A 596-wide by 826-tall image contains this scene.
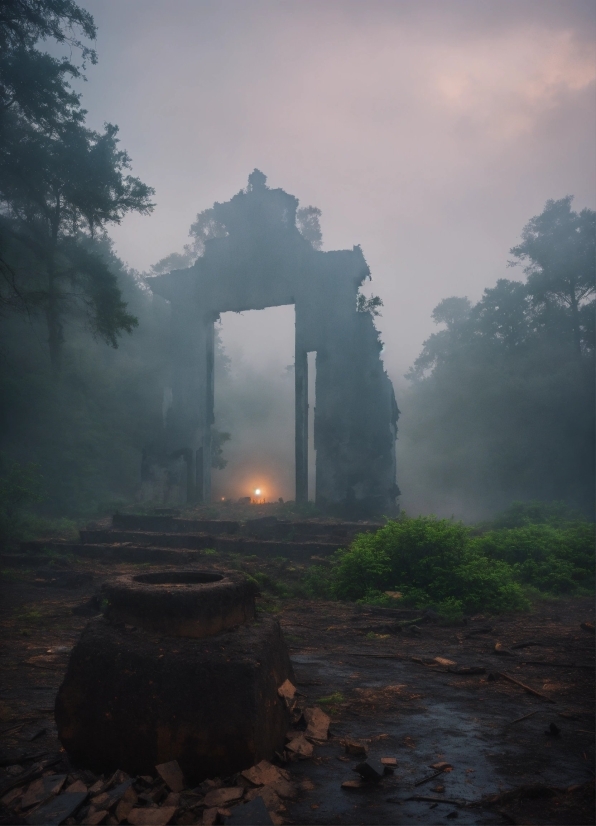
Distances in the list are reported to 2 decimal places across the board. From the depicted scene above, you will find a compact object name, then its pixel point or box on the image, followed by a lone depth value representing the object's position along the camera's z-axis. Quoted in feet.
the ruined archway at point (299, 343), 56.08
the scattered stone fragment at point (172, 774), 8.92
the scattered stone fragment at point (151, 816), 7.92
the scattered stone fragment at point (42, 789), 8.53
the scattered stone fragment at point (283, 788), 8.96
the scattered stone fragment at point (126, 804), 8.08
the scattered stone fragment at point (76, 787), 8.78
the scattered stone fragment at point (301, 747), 10.35
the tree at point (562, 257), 91.66
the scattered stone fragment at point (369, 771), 9.30
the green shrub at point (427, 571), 26.07
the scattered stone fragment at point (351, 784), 9.18
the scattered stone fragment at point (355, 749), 10.41
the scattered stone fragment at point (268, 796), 8.56
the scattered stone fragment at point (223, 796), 8.49
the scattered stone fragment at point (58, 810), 8.00
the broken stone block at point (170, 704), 9.42
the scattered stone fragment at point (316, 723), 11.18
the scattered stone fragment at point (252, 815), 7.78
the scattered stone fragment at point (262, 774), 9.14
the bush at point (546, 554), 31.22
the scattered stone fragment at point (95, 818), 7.88
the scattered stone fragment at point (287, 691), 11.02
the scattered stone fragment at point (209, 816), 7.96
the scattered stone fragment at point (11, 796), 8.59
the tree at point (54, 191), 59.88
